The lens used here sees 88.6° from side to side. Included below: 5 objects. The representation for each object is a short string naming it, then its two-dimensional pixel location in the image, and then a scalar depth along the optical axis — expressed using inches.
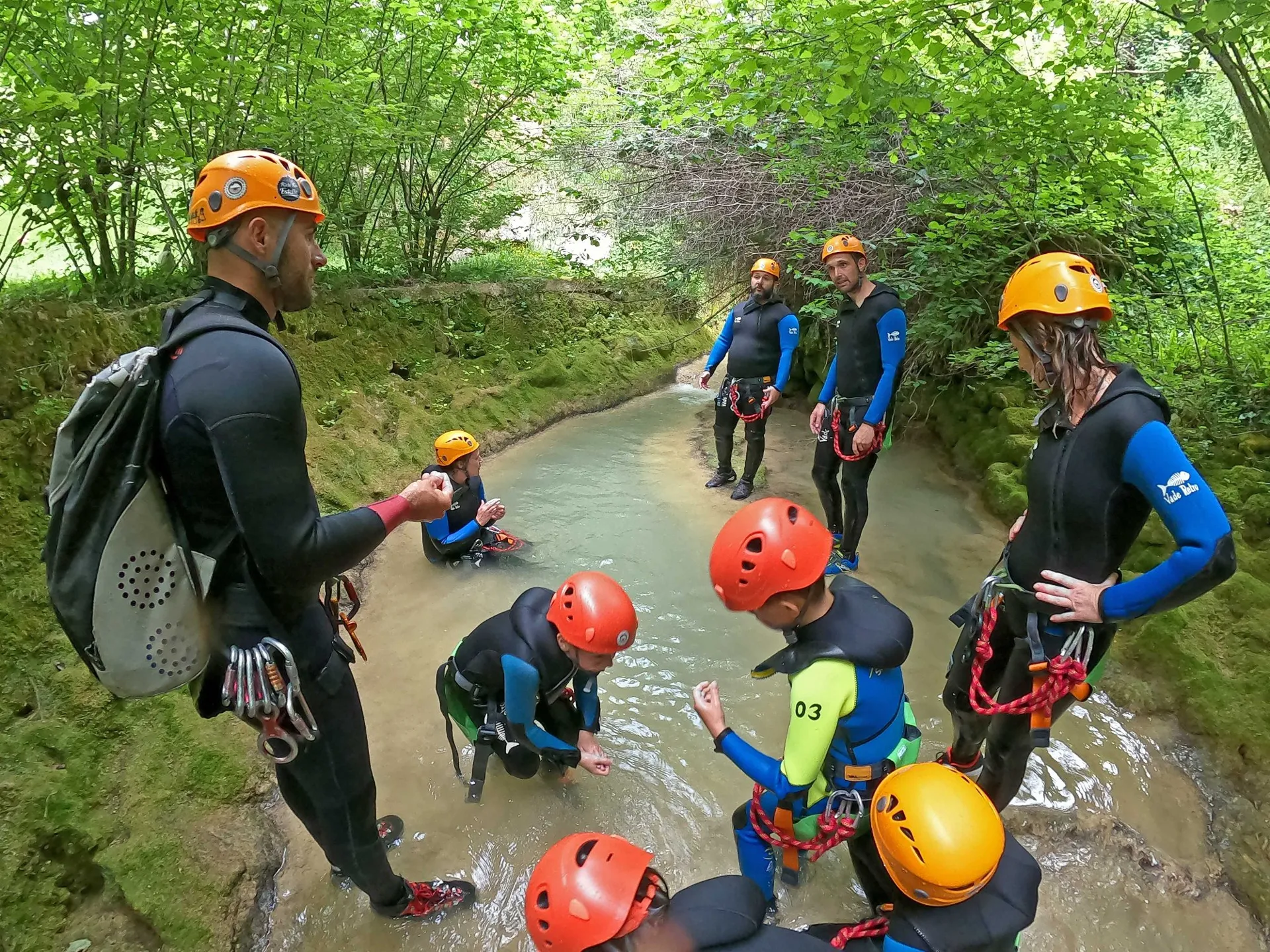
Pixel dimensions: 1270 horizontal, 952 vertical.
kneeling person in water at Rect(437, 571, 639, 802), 90.8
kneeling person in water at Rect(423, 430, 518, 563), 179.8
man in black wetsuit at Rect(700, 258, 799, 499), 228.2
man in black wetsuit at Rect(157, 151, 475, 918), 53.7
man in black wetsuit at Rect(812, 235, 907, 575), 164.6
